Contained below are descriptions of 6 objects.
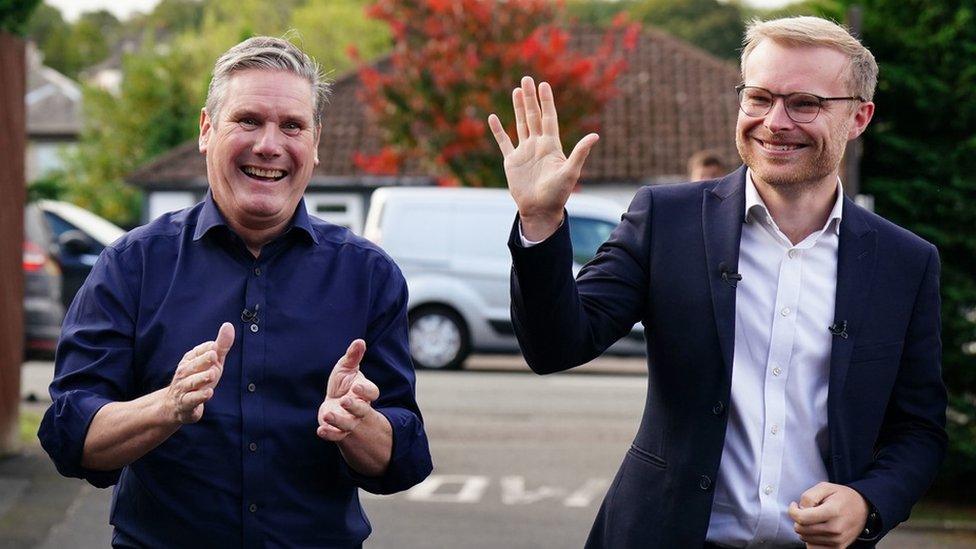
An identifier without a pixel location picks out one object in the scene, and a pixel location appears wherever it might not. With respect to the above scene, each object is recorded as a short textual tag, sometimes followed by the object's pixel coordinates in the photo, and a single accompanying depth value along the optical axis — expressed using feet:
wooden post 31.32
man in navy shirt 11.14
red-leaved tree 84.23
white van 59.77
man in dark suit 11.21
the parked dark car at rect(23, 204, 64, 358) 49.70
